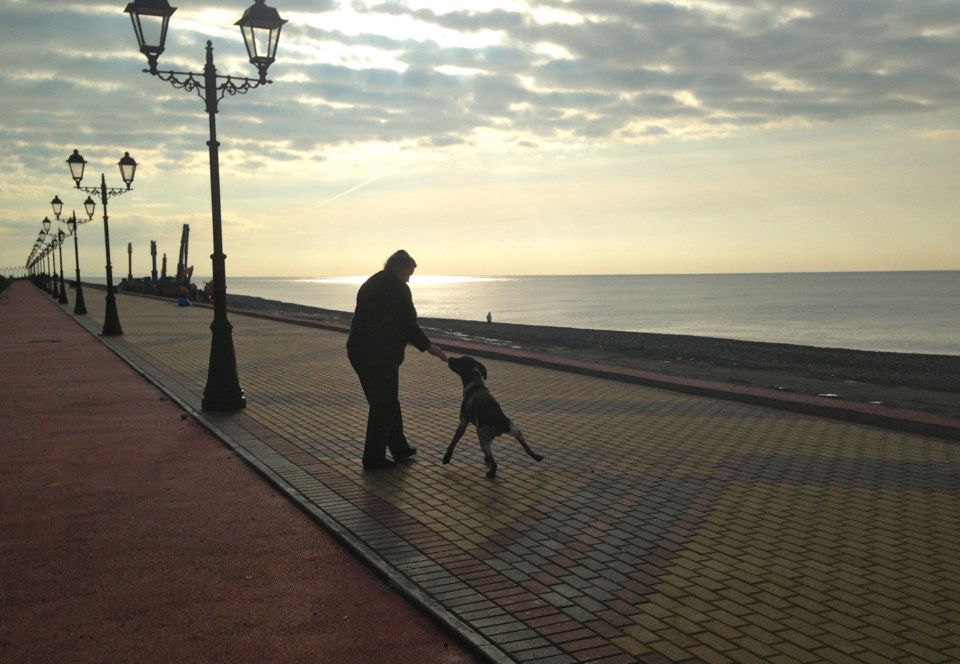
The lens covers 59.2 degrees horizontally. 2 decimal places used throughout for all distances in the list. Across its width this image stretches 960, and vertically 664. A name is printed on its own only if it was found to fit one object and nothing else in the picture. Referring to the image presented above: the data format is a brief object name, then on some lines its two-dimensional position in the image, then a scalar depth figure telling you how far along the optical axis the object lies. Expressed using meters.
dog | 7.05
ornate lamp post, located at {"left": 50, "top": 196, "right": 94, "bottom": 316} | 34.03
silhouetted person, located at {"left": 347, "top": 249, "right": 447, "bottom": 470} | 7.34
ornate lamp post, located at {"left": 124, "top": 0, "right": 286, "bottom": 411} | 10.47
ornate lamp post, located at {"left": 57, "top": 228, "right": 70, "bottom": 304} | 46.58
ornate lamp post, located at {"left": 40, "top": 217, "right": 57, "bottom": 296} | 48.25
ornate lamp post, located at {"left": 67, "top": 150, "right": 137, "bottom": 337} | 22.45
